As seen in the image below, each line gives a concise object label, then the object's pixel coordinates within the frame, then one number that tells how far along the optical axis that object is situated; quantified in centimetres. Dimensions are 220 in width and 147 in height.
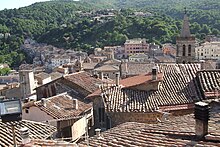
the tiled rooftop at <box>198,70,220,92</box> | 1392
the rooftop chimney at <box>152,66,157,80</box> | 1619
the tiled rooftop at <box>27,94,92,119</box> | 1739
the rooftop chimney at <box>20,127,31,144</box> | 661
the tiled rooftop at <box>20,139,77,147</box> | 681
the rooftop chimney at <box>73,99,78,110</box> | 1903
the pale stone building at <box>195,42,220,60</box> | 9075
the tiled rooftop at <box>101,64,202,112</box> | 1534
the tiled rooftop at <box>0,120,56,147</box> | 1013
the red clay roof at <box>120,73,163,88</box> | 1683
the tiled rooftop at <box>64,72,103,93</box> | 2231
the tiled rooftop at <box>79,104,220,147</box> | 671
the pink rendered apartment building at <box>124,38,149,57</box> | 10319
